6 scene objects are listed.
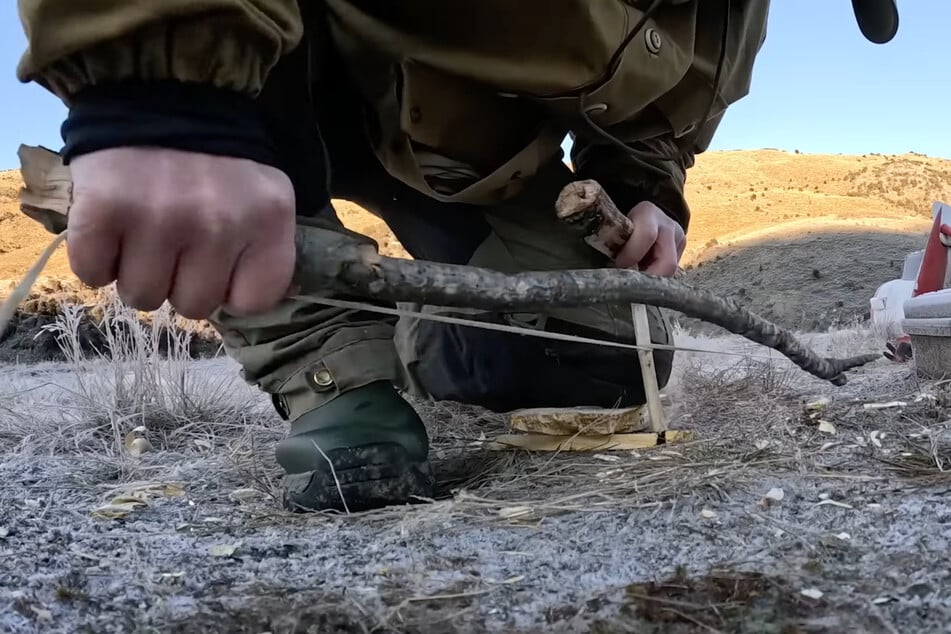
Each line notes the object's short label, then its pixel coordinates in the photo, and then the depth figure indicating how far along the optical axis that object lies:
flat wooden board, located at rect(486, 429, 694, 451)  1.14
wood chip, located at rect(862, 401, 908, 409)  1.21
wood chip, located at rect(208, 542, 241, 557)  0.77
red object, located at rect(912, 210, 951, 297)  1.88
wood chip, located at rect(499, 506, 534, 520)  0.83
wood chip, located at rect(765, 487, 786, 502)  0.80
